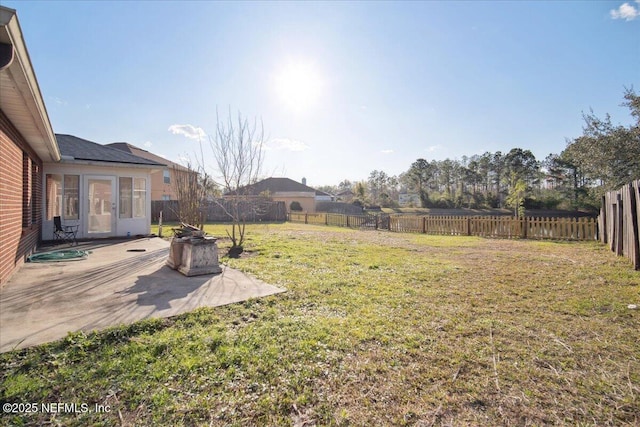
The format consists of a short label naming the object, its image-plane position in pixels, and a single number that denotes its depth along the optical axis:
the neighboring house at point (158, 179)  26.83
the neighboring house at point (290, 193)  33.88
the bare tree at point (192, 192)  10.46
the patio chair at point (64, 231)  8.88
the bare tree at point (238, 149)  9.10
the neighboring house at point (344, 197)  55.08
